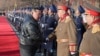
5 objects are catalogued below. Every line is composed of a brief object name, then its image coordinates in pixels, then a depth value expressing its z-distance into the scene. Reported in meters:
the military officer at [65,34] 6.41
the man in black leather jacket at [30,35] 7.76
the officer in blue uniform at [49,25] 9.67
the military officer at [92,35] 4.77
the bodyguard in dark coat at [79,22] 8.50
